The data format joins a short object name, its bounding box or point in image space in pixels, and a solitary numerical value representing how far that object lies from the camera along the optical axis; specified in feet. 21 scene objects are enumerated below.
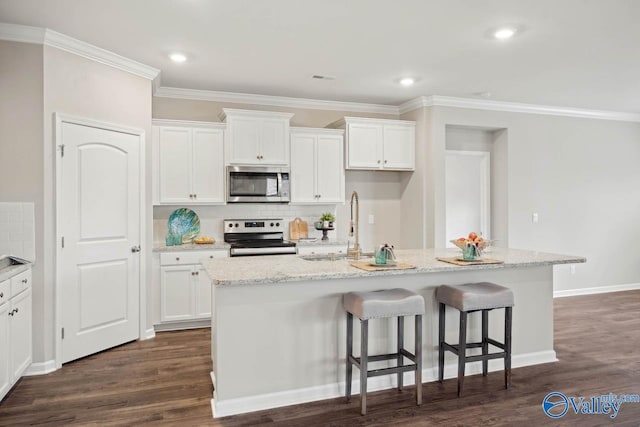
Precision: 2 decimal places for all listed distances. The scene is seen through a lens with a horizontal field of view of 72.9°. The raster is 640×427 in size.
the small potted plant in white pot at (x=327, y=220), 17.51
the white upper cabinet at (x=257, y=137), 15.67
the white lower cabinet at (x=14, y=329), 8.98
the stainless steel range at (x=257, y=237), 15.28
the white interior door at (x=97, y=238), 11.59
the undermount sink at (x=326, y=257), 11.08
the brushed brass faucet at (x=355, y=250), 11.04
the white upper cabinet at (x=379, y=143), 17.43
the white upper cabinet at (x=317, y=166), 16.81
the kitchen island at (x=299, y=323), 8.88
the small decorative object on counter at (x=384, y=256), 9.82
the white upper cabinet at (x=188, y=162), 14.98
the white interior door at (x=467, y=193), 19.26
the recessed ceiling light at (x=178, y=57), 12.52
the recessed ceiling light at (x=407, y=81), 15.05
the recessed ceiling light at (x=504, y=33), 10.79
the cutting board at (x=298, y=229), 17.67
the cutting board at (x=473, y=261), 10.23
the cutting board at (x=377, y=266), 9.43
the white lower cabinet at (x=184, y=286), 14.56
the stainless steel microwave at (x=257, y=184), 15.85
